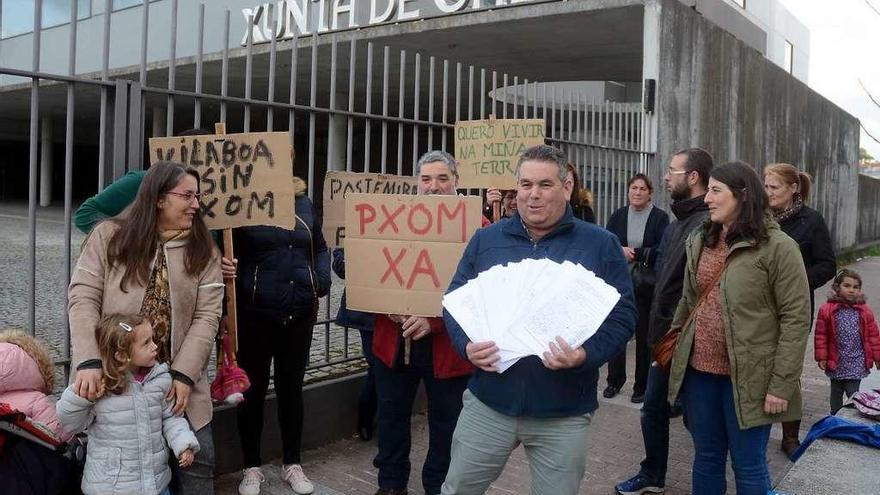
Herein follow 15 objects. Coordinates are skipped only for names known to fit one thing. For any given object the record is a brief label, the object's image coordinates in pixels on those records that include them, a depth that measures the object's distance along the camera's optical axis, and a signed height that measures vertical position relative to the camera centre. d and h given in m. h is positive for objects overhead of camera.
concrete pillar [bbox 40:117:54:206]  23.48 +2.32
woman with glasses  3.11 -0.24
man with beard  4.03 -0.26
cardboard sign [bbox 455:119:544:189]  5.33 +0.65
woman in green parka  3.22 -0.41
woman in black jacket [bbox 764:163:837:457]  4.73 +0.15
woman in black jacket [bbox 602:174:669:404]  5.96 -0.04
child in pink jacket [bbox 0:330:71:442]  3.02 -0.64
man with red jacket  3.69 -0.76
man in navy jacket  2.67 -0.50
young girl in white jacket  2.93 -0.77
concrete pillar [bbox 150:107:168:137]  8.14 +1.20
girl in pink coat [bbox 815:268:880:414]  5.19 -0.61
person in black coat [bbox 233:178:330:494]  3.96 -0.45
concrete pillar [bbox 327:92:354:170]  5.19 +0.69
